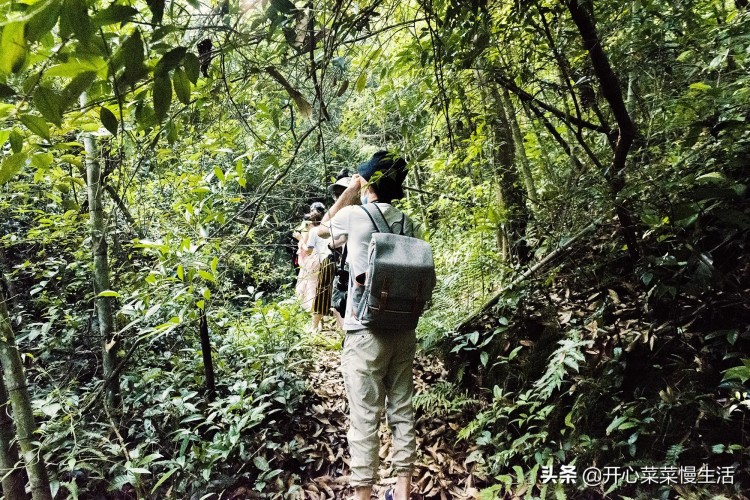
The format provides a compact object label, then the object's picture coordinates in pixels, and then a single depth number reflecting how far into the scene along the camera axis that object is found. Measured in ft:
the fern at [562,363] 10.36
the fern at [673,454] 8.57
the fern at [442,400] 12.84
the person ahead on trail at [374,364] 9.68
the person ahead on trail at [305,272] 18.60
